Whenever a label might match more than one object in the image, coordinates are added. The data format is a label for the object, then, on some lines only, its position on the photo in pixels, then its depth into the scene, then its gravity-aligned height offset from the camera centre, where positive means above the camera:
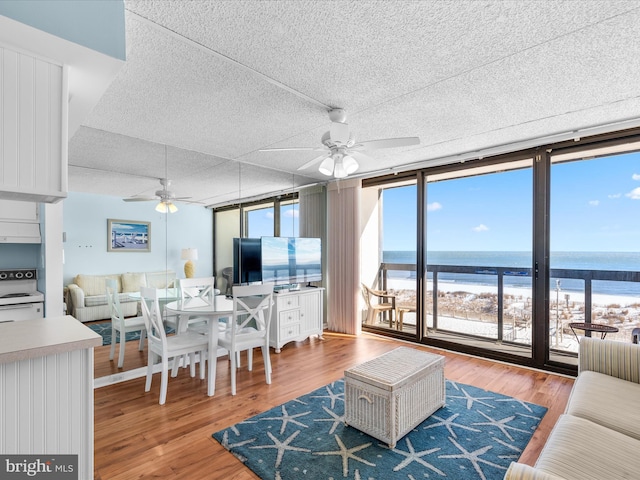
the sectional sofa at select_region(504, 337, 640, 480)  1.34 -0.91
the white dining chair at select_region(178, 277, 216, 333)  3.56 -0.56
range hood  2.68 +0.07
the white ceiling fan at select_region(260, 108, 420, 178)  2.56 +0.74
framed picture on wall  3.13 +0.04
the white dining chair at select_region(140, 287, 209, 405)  2.82 -0.91
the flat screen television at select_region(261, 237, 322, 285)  4.45 -0.28
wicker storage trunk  2.17 -1.06
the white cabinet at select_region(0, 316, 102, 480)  1.36 -0.65
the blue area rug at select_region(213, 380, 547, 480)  1.96 -1.34
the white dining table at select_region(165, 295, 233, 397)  2.93 -0.66
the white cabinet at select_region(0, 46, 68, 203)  1.49 +0.52
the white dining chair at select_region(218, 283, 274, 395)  3.07 -0.90
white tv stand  4.29 -1.03
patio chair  5.06 -0.98
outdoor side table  3.23 -0.86
